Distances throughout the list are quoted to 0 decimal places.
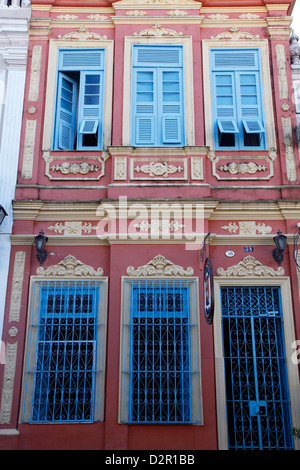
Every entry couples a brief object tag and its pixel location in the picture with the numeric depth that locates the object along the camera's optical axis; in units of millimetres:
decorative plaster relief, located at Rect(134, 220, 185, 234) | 7484
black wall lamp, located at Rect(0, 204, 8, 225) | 7363
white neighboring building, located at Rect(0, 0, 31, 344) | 7633
